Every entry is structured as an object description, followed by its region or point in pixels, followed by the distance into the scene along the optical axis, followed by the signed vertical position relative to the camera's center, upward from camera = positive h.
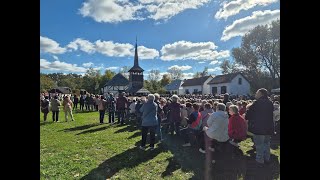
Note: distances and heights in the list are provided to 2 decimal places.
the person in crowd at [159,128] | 7.44 -1.46
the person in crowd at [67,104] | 12.27 -0.82
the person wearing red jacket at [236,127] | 5.69 -1.09
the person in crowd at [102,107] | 10.64 -0.92
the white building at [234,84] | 40.40 +1.66
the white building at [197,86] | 48.13 +1.65
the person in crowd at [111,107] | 11.62 -0.98
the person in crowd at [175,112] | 7.33 -0.80
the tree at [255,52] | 28.27 +6.63
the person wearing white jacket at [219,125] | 5.11 -0.92
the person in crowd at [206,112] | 6.28 -0.70
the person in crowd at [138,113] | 10.27 -1.19
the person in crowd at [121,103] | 10.47 -0.67
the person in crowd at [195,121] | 6.25 -0.99
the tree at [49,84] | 54.01 +2.30
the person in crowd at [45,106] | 11.62 -0.90
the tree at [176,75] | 69.42 +6.21
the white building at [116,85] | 47.09 +1.69
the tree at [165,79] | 67.84 +4.63
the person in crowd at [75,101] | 20.15 -1.01
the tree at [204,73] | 64.99 +6.86
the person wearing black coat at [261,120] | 4.77 -0.73
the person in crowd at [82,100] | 19.36 -0.87
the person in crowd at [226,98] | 8.99 -0.31
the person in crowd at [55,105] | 11.73 -0.84
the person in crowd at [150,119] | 6.10 -0.90
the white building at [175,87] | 55.64 +1.47
